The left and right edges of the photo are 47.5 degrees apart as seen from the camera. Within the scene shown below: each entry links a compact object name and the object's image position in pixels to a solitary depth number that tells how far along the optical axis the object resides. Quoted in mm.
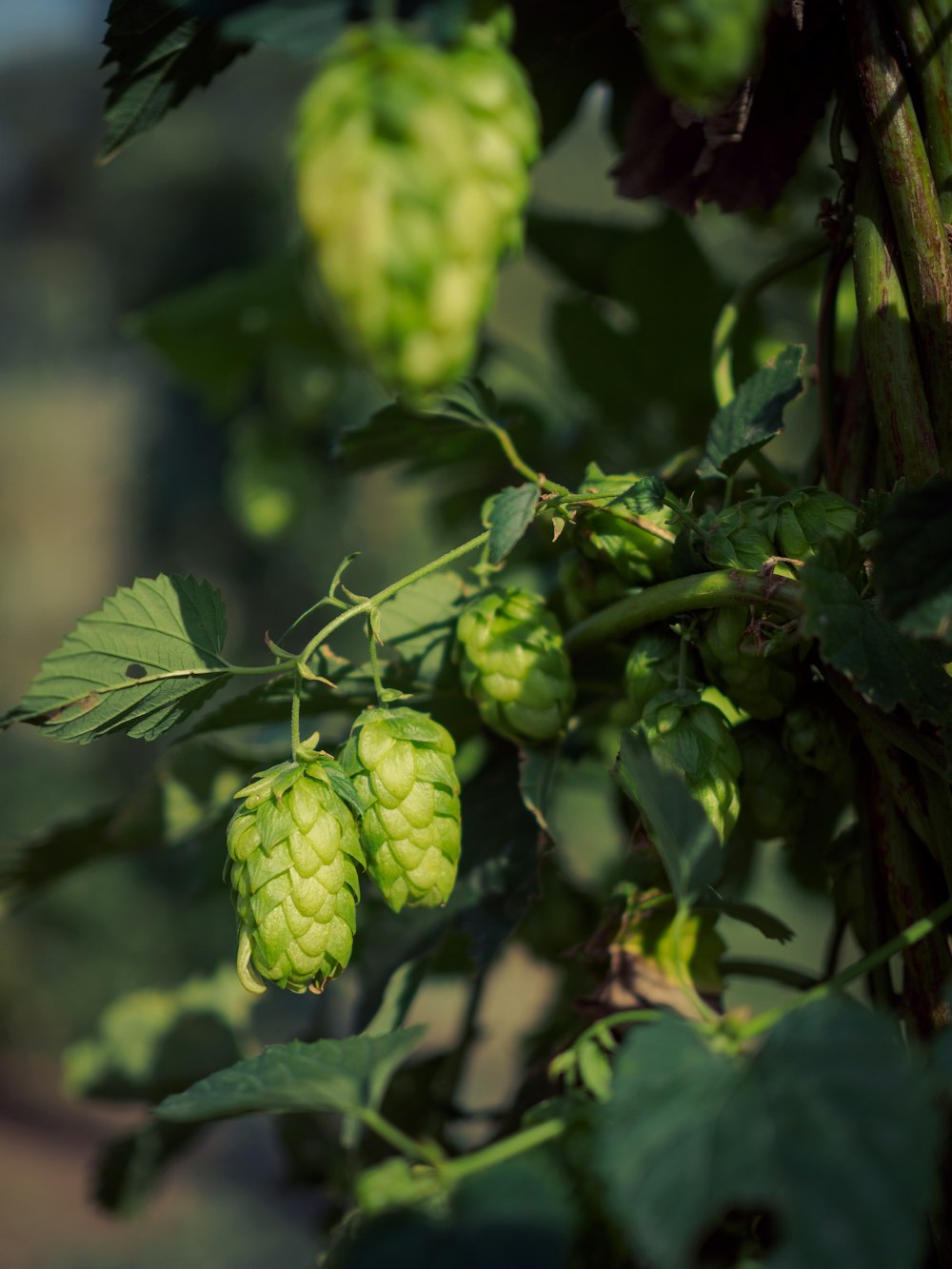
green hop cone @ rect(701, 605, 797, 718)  383
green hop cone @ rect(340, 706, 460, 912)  378
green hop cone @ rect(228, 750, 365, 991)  362
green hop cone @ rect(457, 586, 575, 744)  431
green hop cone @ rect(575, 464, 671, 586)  417
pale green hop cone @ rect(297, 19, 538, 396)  225
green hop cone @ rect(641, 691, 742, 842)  375
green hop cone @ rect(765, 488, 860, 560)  370
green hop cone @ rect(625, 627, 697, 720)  409
